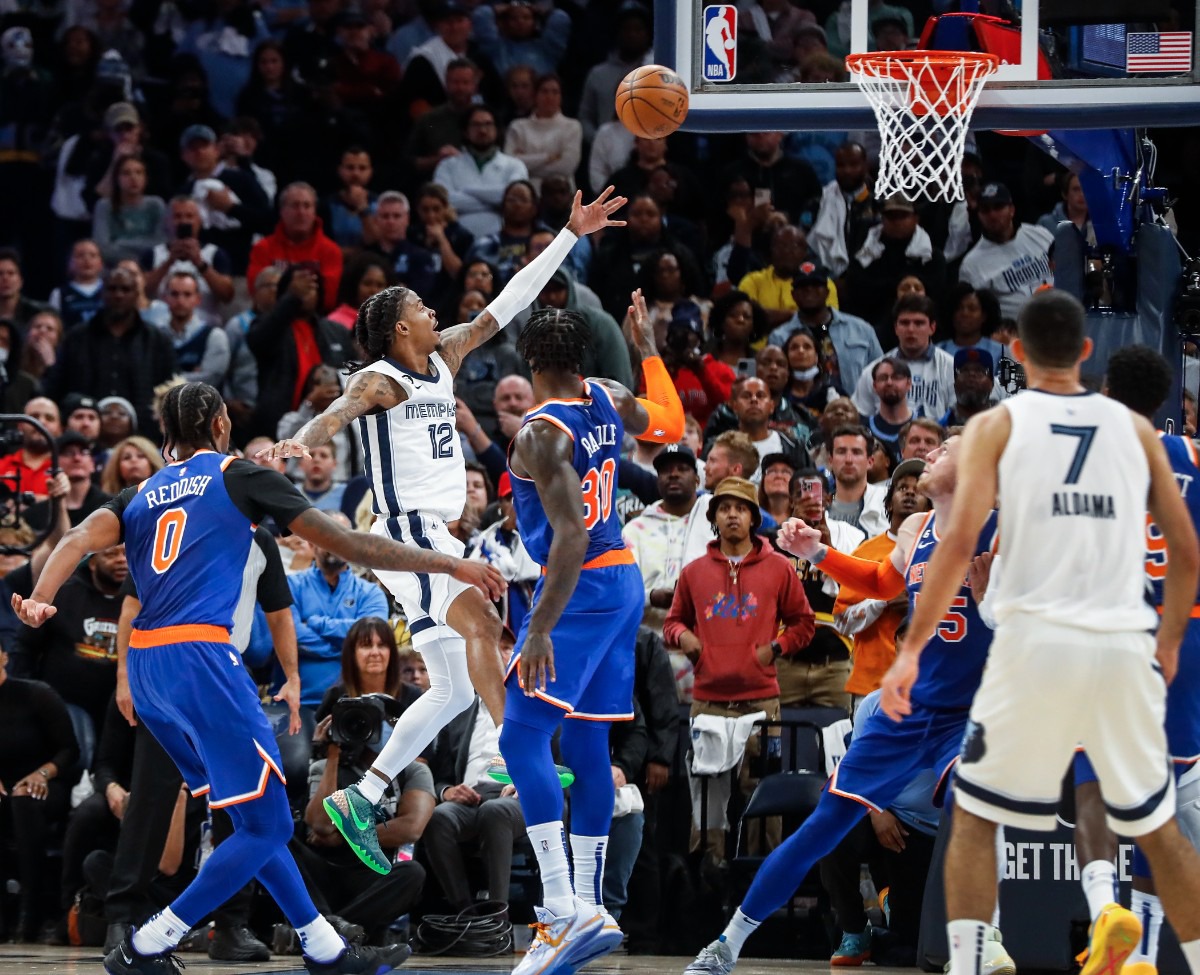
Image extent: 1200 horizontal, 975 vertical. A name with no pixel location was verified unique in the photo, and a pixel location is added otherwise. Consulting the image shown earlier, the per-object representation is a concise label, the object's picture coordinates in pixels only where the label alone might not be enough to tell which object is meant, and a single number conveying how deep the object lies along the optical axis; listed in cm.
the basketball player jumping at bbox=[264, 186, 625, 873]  1737
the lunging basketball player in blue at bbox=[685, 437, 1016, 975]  1582
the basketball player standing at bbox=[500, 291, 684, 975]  1536
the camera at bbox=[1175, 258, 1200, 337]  1937
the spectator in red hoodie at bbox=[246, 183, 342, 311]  3139
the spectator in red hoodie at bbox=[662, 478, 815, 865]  2145
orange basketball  1867
